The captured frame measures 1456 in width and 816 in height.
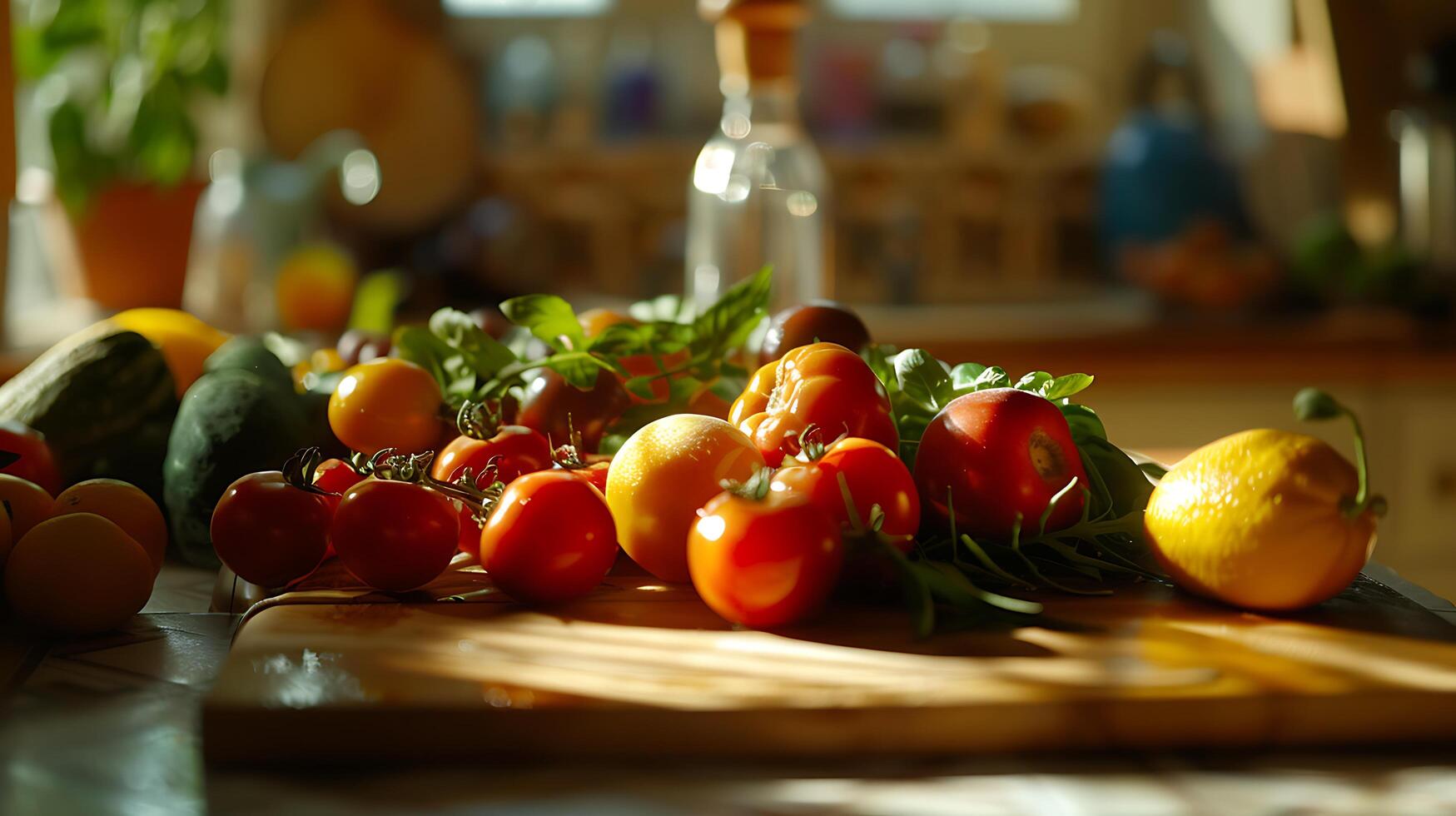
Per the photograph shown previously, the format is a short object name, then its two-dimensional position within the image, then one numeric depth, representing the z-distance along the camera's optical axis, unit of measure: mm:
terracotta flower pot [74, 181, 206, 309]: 2193
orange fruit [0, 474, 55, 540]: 723
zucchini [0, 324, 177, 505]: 892
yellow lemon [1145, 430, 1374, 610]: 633
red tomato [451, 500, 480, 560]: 767
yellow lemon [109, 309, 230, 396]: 1070
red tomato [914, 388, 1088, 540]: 694
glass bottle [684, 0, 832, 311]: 1598
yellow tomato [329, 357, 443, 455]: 823
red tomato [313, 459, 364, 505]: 786
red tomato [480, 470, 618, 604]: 659
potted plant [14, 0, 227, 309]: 2143
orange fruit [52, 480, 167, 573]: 736
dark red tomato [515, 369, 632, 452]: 825
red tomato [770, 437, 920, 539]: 667
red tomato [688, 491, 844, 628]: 609
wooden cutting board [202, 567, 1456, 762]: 533
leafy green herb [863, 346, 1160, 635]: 636
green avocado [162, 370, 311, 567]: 815
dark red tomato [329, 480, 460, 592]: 674
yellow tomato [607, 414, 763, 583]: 687
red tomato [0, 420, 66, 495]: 803
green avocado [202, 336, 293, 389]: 904
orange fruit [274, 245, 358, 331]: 2102
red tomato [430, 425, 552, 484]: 775
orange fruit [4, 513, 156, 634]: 662
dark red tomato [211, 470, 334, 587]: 702
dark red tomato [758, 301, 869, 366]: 868
